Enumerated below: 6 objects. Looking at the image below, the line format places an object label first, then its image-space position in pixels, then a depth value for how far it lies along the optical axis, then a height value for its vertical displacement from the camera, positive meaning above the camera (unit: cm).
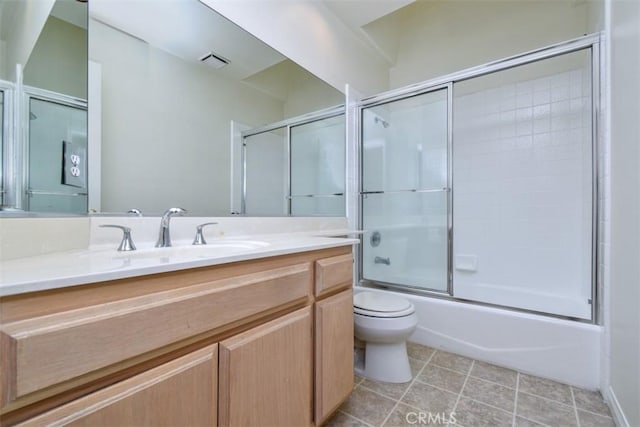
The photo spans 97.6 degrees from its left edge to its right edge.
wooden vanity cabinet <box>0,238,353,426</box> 46 -30
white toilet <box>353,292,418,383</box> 144 -63
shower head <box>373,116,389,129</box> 252 +85
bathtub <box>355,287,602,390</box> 145 -73
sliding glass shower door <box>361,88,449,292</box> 245 +20
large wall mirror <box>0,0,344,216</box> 95 +45
